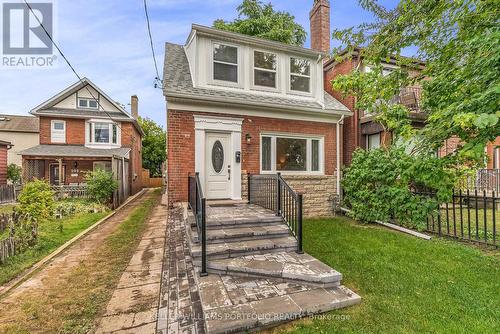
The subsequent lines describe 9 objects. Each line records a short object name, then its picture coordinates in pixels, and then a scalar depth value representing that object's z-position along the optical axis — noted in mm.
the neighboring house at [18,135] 23062
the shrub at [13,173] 20391
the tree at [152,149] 26938
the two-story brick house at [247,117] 6938
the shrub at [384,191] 6585
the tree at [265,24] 15988
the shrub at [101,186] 10258
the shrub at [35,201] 6602
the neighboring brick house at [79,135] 15609
